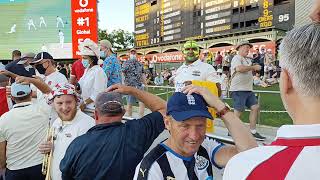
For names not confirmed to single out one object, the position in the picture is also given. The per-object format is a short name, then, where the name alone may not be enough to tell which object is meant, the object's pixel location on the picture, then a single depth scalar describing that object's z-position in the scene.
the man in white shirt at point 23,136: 2.66
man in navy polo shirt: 1.87
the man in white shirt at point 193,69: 3.90
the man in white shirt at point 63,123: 2.35
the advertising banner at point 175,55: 24.49
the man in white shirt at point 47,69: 3.73
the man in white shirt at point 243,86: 4.76
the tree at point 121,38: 64.11
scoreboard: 28.52
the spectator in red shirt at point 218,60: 14.02
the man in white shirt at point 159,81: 16.00
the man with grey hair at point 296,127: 0.72
